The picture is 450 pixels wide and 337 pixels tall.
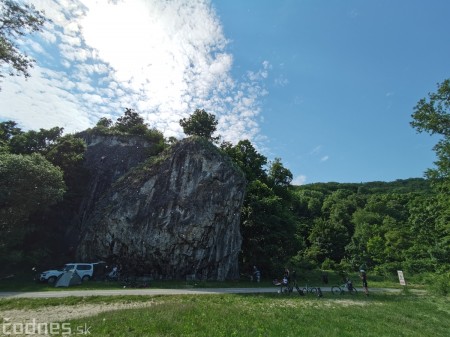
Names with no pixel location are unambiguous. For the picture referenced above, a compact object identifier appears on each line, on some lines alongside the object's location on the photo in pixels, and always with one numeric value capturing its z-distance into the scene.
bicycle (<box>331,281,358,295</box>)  22.91
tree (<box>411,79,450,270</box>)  24.03
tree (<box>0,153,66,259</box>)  25.80
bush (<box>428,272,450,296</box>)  24.22
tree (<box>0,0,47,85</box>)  17.14
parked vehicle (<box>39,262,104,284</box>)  24.77
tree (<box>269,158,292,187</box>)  46.22
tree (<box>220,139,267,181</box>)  42.97
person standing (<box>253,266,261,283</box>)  30.01
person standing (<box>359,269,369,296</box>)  22.75
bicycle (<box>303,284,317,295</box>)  22.14
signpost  25.01
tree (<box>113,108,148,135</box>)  45.56
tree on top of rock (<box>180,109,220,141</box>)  49.31
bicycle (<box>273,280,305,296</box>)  20.98
